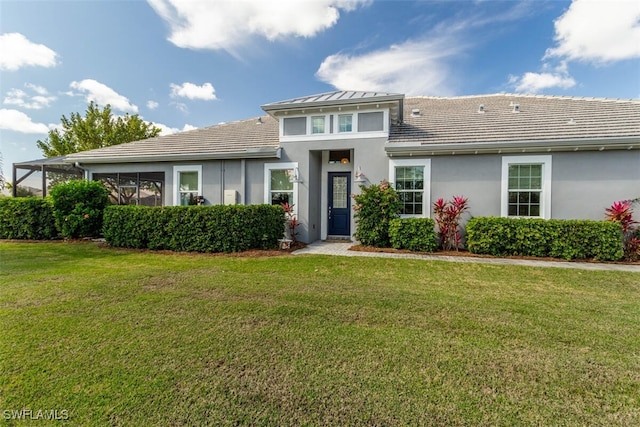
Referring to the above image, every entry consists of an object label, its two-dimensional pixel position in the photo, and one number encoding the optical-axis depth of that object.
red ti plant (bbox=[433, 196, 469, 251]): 7.93
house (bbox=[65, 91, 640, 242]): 7.58
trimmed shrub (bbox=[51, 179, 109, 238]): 9.17
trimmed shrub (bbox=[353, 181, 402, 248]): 8.21
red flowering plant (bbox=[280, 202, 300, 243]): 9.12
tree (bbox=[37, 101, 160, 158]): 21.45
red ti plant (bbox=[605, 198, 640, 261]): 6.80
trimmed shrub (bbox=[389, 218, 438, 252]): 7.73
